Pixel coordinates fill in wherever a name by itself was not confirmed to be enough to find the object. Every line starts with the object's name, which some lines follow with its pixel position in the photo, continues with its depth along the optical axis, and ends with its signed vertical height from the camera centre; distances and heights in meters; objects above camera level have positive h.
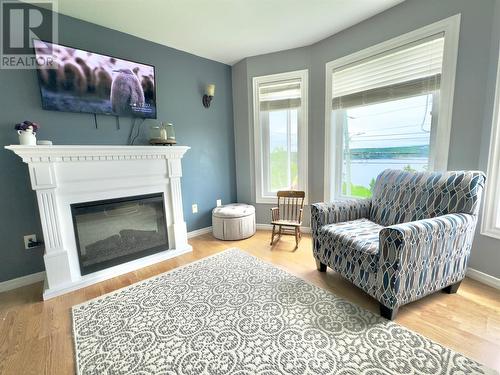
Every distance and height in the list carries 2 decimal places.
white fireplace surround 1.85 -0.24
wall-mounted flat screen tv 2.00 +0.73
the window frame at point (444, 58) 1.85 +0.74
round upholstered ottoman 2.96 -0.92
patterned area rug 1.18 -1.11
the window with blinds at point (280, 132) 3.01 +0.29
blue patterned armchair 1.39 -0.64
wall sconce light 3.05 +0.81
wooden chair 2.73 -0.80
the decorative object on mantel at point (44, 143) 1.86 +0.13
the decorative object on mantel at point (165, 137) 2.51 +0.22
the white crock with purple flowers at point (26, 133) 1.77 +0.21
